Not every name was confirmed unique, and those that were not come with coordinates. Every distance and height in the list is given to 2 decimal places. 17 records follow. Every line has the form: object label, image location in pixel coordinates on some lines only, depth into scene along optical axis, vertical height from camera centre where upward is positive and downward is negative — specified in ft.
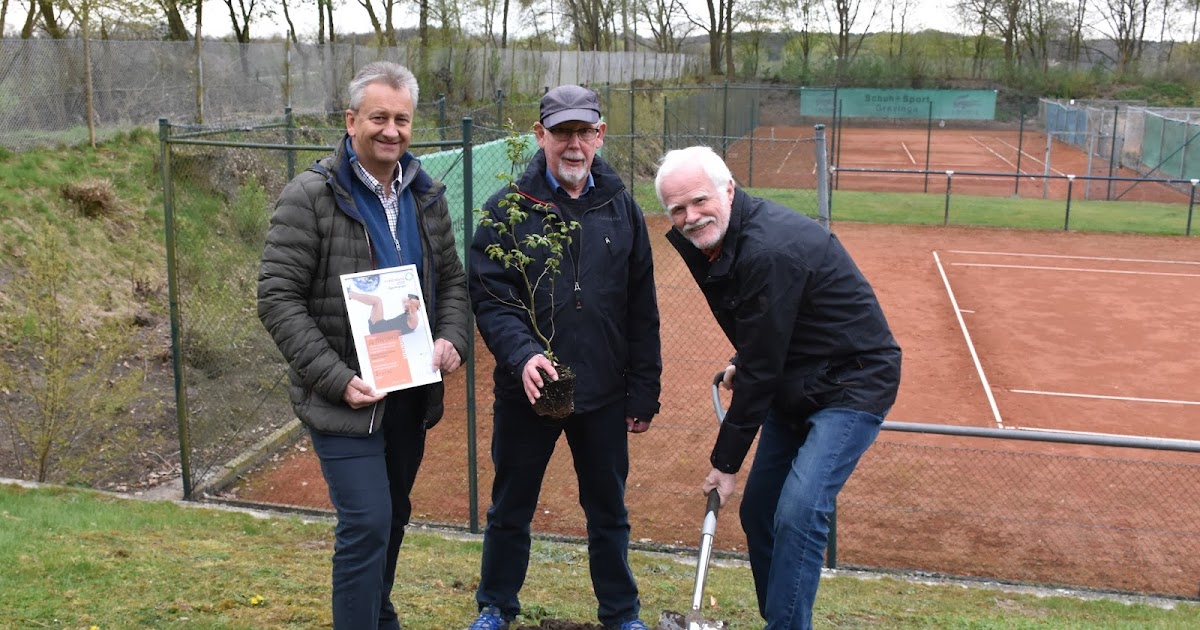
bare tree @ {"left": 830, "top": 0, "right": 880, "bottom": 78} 230.68 +16.38
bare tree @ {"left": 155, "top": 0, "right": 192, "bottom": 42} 78.43 +5.26
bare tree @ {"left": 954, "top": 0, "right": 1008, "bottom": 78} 215.92 +16.93
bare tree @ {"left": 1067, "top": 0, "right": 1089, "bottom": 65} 218.59 +14.93
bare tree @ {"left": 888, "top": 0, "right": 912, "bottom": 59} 242.11 +15.96
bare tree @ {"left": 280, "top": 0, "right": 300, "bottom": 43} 103.65 +6.13
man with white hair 11.41 -2.45
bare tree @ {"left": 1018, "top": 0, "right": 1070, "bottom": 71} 211.82 +15.93
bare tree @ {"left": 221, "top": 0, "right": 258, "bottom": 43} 97.71 +6.19
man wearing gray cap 13.19 -2.95
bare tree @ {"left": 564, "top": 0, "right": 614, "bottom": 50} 175.89 +12.53
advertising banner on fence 160.86 +0.22
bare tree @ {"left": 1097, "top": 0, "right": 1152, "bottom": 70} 214.28 +16.52
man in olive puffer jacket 11.52 -2.20
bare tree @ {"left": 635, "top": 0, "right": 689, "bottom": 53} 219.82 +15.70
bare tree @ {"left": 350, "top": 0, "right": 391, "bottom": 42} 109.54 +7.68
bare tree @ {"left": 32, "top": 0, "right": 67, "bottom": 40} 62.59 +3.76
